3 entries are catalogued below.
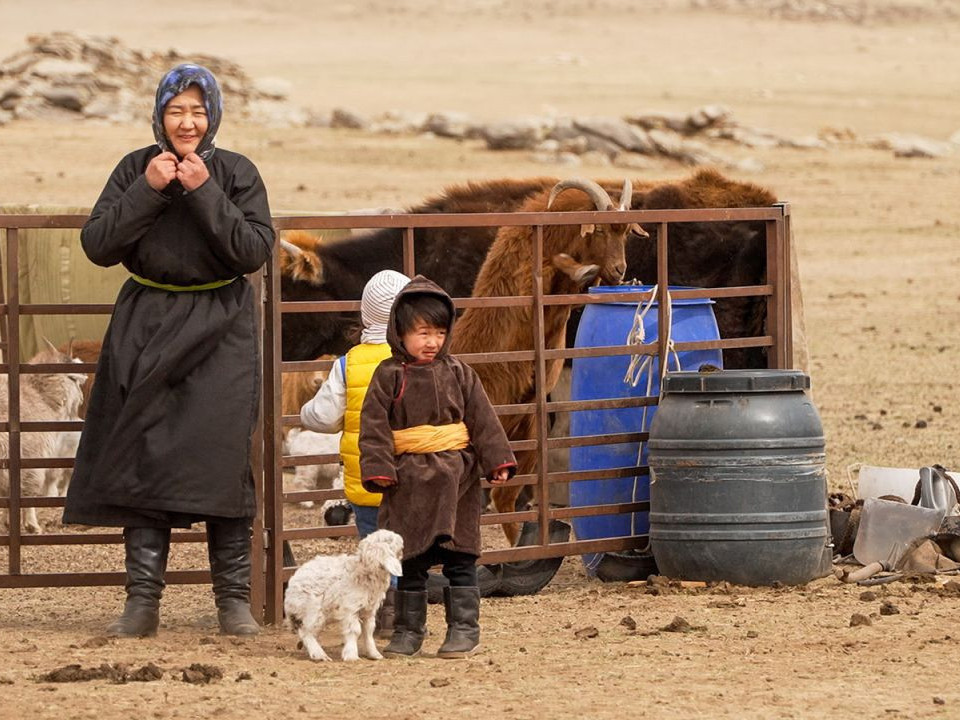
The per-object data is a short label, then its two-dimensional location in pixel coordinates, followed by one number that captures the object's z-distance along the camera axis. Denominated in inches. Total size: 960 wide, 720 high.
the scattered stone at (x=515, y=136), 2326.5
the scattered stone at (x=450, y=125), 2468.1
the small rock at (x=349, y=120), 2613.2
